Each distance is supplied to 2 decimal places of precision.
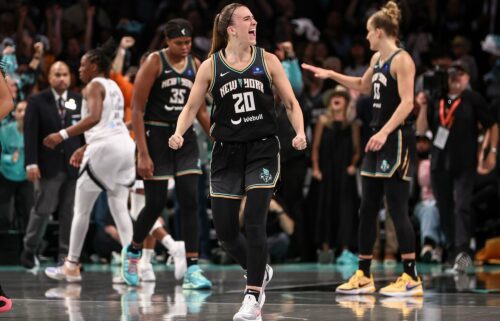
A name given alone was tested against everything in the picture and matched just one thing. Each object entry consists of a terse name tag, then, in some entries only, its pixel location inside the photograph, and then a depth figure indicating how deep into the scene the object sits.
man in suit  20.14
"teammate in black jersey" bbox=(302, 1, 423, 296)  14.96
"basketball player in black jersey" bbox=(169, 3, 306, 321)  12.15
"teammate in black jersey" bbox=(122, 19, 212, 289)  15.75
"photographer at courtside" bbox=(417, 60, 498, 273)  20.28
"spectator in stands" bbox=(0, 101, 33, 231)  21.93
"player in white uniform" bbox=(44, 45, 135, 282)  16.95
